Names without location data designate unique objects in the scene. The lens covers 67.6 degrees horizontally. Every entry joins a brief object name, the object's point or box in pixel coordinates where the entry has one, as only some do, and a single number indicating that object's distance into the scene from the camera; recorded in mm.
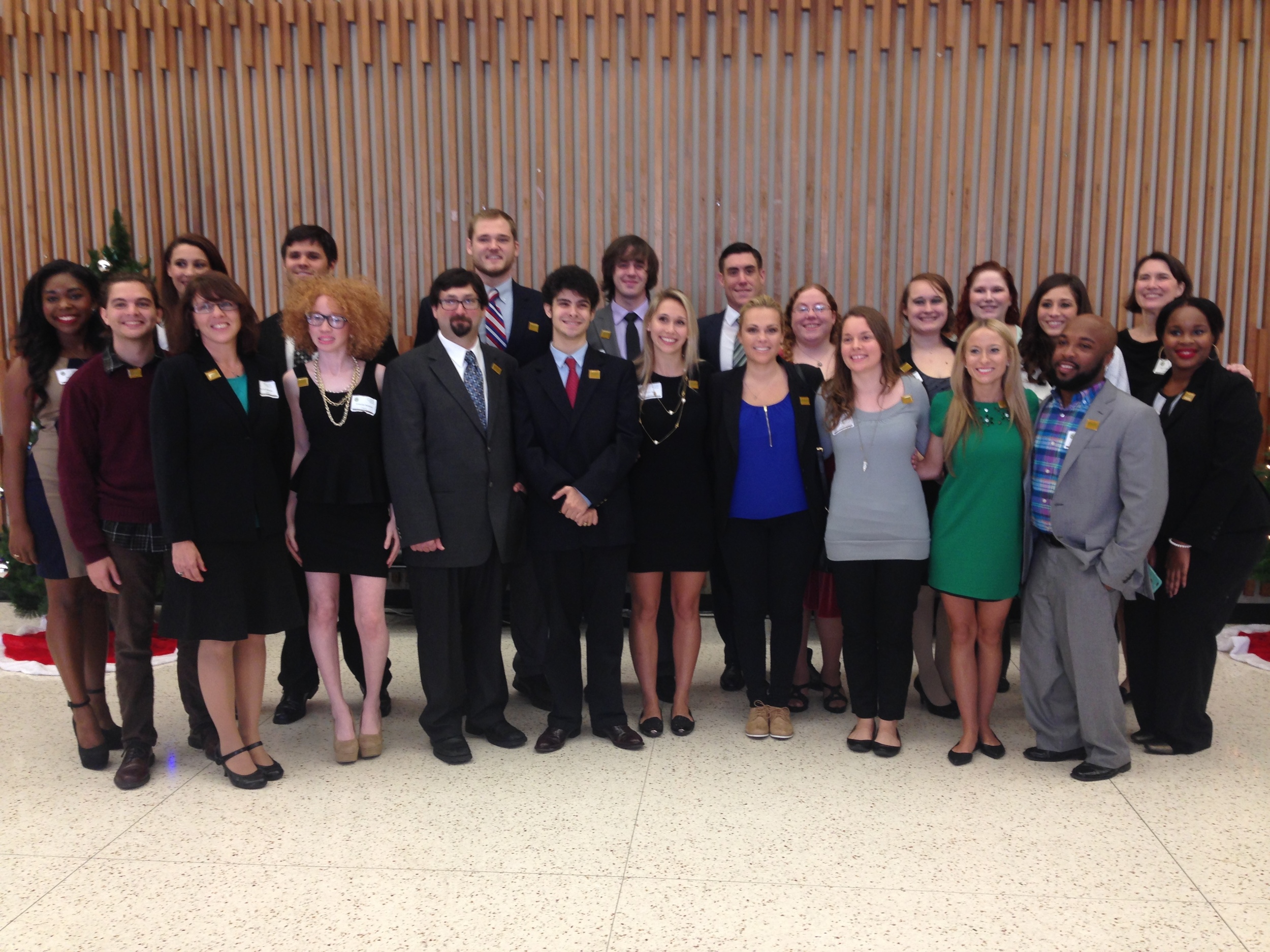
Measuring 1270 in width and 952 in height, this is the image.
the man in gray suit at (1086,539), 3107
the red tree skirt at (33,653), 4527
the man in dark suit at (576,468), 3318
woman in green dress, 3246
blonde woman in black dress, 3441
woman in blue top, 3445
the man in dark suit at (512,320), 3693
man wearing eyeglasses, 3232
